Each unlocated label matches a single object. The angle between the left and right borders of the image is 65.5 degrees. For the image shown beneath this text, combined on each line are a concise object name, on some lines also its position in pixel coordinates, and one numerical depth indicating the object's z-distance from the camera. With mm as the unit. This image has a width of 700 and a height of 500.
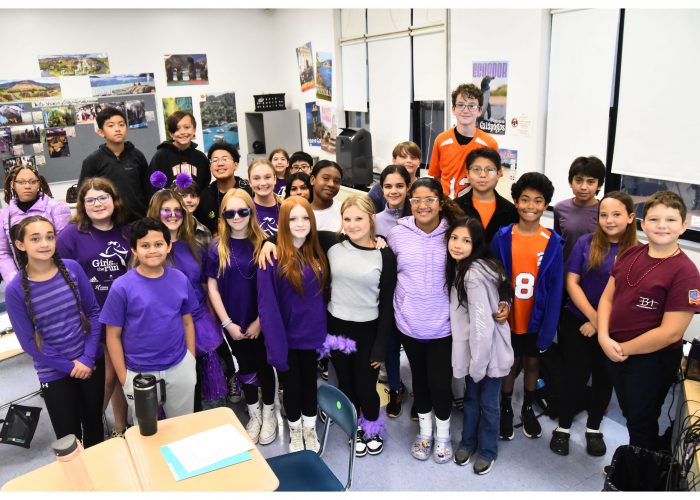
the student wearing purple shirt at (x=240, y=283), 2783
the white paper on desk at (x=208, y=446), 1920
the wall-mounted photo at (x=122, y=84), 6402
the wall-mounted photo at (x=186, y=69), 6820
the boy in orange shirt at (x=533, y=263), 2641
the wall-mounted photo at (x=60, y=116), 6176
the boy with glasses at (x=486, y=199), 2791
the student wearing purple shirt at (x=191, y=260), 2757
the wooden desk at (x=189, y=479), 1808
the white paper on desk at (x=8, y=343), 3299
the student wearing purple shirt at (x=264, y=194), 3092
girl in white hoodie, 2520
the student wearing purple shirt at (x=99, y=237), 2695
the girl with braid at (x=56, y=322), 2391
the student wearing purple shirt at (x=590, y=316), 2598
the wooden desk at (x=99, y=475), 1787
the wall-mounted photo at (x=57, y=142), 6223
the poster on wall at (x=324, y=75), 6480
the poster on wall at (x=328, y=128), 6621
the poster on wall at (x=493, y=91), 4273
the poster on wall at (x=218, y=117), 7180
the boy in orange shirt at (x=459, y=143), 3242
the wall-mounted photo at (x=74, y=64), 6121
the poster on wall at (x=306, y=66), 6773
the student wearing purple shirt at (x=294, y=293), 2615
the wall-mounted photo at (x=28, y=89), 5941
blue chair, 2145
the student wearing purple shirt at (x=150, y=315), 2414
